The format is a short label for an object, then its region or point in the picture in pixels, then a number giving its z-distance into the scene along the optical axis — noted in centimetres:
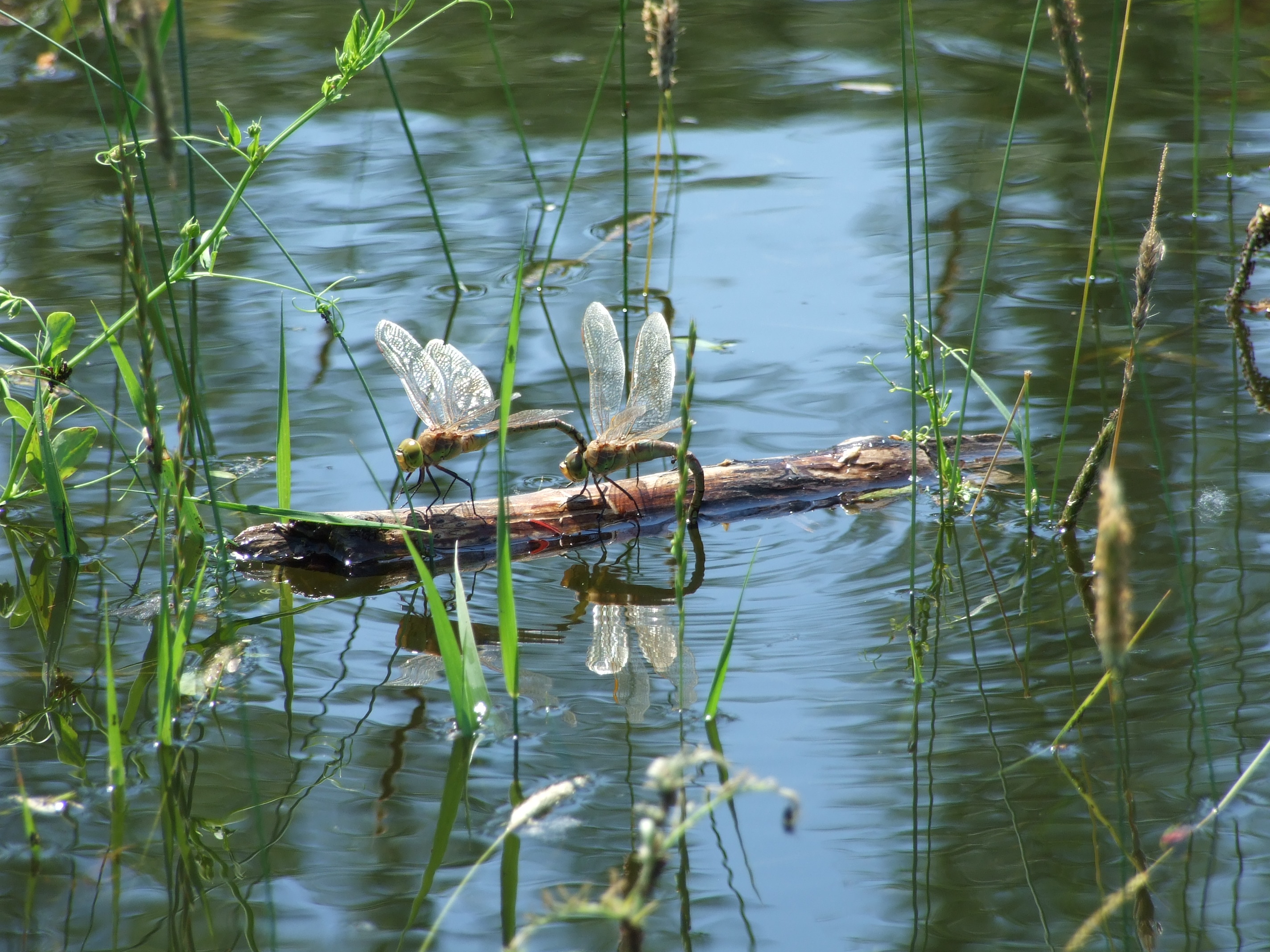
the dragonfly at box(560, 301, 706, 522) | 655
